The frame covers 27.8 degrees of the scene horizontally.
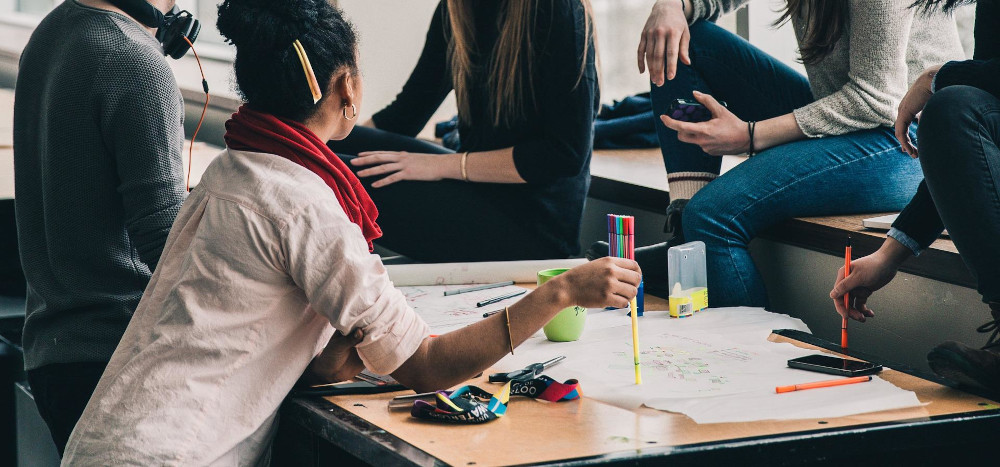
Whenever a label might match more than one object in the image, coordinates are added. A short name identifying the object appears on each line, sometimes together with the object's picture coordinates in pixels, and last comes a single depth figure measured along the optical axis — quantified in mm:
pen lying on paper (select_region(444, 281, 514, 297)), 3266
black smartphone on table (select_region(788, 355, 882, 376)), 2688
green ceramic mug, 2901
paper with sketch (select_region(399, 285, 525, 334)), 3025
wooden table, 2432
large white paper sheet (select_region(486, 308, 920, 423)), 2563
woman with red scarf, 2548
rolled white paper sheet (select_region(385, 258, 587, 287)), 3352
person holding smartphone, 3239
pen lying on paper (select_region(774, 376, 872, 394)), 2618
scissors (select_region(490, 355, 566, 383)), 2710
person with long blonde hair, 3609
